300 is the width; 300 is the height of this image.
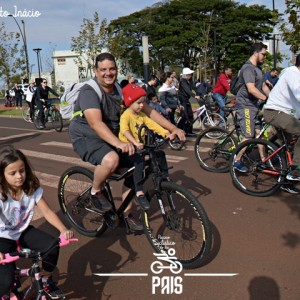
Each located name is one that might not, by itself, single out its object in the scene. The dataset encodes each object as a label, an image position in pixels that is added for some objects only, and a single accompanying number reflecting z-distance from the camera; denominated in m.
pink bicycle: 2.26
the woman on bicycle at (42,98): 12.64
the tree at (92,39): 20.61
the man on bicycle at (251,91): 5.33
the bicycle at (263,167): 4.76
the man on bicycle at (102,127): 3.42
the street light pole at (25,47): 26.01
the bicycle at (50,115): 12.58
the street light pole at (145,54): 12.37
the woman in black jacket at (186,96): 9.51
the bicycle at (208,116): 9.91
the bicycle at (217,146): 5.97
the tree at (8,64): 23.39
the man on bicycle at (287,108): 4.54
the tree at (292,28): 10.22
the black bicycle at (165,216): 3.17
